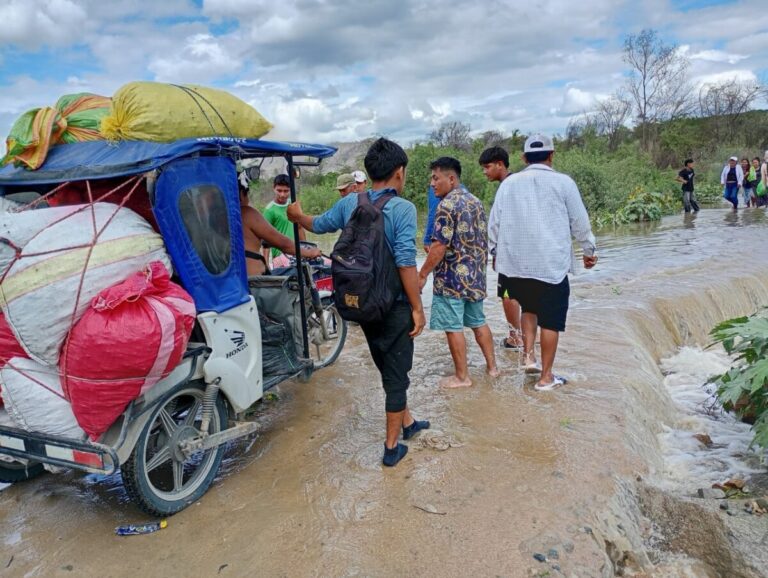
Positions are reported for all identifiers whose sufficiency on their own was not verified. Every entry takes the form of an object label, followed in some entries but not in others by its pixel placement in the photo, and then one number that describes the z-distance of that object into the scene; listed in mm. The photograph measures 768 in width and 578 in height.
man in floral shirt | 4555
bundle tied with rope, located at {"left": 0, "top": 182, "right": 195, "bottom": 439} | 2666
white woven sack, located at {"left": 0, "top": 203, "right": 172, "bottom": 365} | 2672
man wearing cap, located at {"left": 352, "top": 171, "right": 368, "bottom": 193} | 6412
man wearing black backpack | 3254
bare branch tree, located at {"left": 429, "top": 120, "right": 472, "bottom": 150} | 41694
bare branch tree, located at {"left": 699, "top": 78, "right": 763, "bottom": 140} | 34406
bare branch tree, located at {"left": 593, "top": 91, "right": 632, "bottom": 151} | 38000
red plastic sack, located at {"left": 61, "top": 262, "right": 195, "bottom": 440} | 2643
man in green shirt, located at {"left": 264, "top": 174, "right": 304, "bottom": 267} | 6867
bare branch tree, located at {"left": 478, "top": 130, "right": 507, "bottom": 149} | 41312
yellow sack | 3197
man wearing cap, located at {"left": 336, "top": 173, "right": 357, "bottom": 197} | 6559
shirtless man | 4340
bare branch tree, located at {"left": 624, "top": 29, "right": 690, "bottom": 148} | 34906
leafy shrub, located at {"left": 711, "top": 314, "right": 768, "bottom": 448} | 3773
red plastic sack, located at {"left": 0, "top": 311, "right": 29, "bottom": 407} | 2875
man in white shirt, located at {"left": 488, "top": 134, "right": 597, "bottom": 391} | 4531
